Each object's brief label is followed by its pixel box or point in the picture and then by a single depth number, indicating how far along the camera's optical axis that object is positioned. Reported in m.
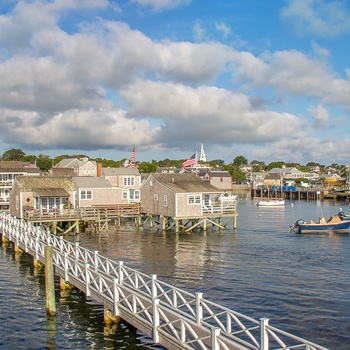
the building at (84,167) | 115.07
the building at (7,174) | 80.12
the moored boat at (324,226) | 52.34
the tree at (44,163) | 189.88
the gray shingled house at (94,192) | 57.78
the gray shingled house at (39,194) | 52.81
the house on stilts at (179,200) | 51.09
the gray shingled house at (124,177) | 73.81
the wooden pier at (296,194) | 134.39
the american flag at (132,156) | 82.57
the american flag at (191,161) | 67.04
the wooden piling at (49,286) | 21.84
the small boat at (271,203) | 102.54
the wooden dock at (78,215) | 48.94
